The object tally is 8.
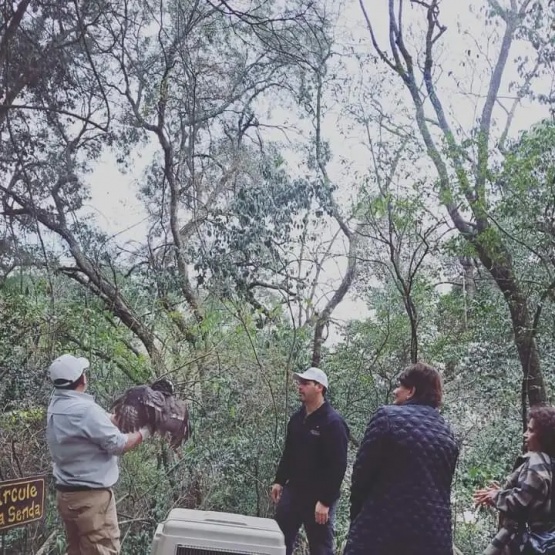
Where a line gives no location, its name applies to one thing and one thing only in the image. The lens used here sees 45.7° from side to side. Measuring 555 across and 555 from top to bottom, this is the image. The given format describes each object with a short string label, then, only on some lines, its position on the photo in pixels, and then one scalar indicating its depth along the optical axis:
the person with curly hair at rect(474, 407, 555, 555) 2.59
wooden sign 2.48
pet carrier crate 2.24
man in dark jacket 3.47
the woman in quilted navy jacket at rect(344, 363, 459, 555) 2.40
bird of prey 3.11
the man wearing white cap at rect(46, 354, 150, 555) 2.89
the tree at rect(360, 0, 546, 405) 5.84
